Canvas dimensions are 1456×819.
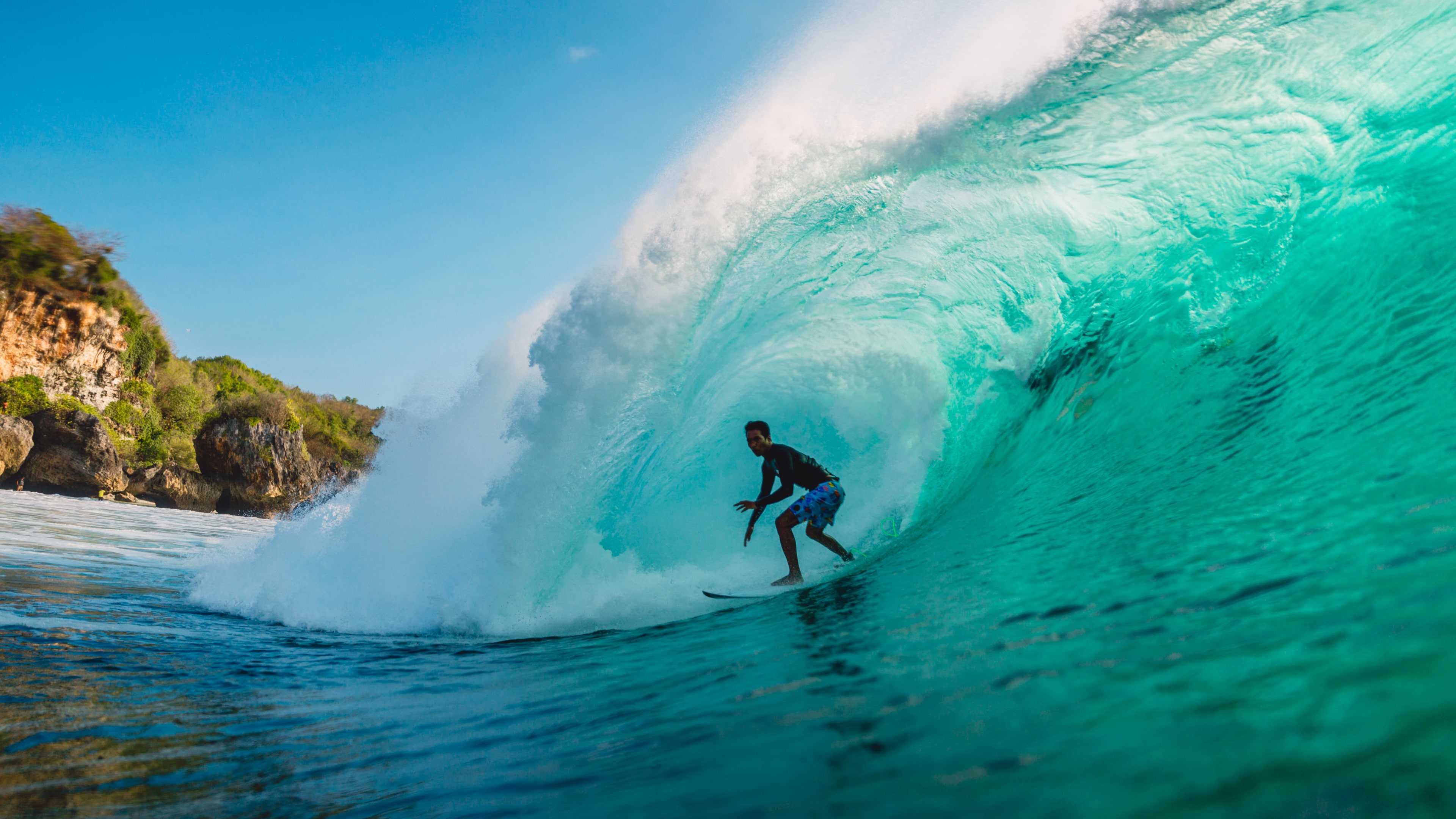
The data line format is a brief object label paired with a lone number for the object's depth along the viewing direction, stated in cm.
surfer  617
